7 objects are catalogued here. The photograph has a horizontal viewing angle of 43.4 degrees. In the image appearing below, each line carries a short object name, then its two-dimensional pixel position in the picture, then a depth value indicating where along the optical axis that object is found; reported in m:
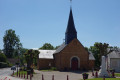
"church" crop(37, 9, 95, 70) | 35.89
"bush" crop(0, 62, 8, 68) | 54.03
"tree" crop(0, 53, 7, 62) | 57.38
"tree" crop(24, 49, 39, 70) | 30.38
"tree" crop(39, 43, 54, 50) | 70.86
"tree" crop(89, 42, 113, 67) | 25.20
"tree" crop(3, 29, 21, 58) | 64.71
